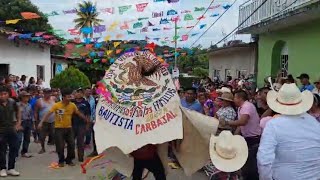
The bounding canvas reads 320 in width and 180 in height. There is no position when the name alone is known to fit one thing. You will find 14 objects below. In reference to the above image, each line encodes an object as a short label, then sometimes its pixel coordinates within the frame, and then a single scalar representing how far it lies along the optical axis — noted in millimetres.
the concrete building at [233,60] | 15143
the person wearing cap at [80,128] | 6825
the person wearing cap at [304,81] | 7094
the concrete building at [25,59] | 14719
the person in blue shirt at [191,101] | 6322
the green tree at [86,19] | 33941
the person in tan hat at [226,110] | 4906
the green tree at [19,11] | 25266
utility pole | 12559
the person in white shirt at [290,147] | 2589
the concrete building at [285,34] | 8885
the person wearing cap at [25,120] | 7428
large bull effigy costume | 3595
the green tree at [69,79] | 19304
